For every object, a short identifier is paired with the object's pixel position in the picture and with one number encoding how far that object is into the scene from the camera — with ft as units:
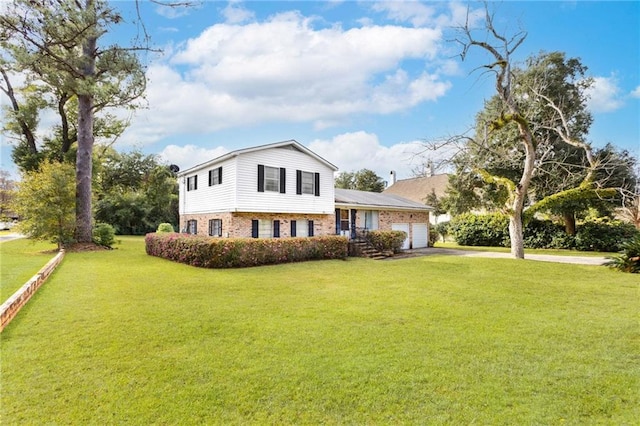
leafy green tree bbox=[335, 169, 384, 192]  145.89
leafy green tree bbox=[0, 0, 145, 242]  42.06
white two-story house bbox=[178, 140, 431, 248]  50.80
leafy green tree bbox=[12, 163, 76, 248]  51.39
